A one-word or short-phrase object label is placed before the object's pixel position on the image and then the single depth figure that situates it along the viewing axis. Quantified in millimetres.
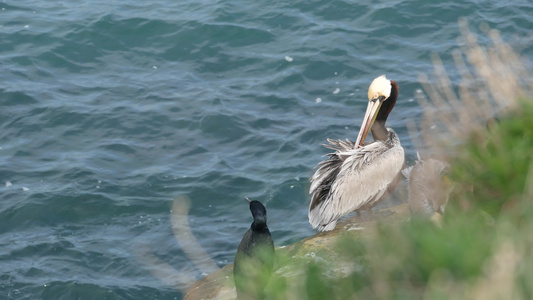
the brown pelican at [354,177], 14586
